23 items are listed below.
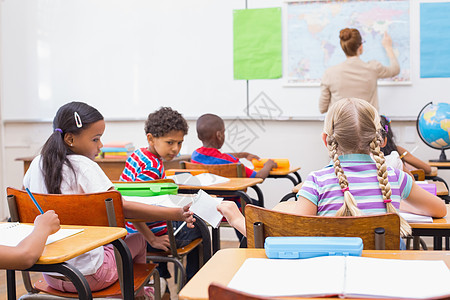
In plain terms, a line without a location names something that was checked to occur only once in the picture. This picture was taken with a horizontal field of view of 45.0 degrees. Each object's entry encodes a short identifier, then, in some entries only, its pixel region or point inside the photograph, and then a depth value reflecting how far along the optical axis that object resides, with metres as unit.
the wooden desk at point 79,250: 1.29
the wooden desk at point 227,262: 0.95
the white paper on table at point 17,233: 1.38
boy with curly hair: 2.56
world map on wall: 4.42
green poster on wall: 4.70
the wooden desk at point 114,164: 4.34
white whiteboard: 4.88
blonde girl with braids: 1.61
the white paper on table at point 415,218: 1.70
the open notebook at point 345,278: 0.90
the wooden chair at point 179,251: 2.30
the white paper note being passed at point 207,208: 1.64
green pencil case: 2.11
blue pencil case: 1.10
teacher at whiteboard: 4.23
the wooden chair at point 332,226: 1.23
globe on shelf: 3.82
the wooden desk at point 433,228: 1.67
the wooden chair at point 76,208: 1.75
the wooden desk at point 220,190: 2.67
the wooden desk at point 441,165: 3.67
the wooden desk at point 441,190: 2.35
